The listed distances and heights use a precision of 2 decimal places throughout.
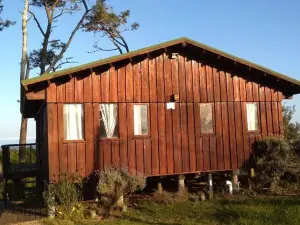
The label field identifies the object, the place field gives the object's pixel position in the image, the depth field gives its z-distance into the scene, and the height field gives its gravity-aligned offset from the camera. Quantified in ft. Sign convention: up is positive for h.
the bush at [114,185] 41.75 -4.89
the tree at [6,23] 104.27 +29.24
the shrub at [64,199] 40.68 -5.94
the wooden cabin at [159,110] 44.42 +3.06
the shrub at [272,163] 49.34 -3.52
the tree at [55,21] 106.11 +29.96
